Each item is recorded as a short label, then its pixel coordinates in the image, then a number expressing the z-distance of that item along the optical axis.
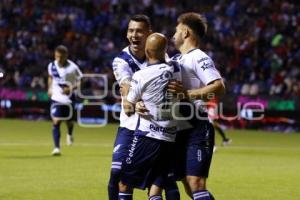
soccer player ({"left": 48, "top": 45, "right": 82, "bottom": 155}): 32.42
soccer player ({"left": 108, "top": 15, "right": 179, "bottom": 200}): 14.94
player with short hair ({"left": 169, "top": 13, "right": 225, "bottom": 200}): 13.46
